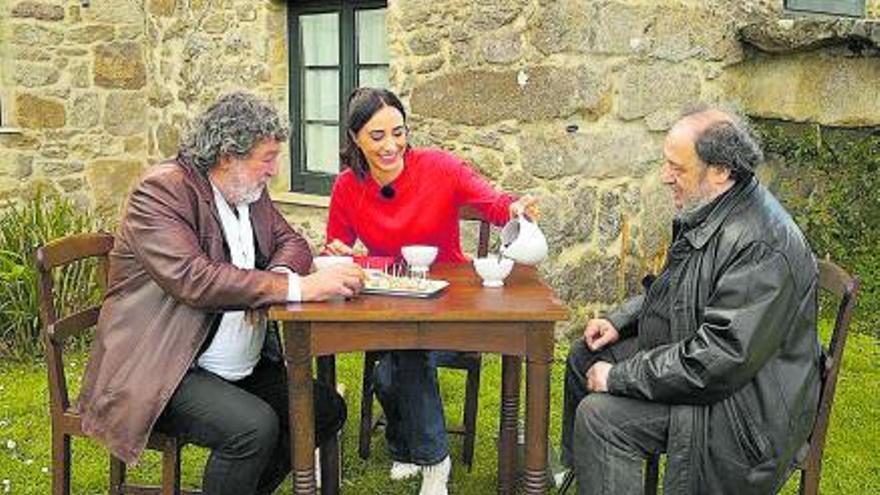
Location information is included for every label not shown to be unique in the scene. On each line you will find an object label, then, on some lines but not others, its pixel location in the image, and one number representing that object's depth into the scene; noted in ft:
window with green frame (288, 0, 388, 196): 19.92
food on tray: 8.87
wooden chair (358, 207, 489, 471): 11.62
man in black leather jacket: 7.80
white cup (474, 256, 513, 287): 9.21
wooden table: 8.12
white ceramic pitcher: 9.09
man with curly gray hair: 8.38
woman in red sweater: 10.48
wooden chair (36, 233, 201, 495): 8.80
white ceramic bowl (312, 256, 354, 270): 8.98
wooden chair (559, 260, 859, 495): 8.45
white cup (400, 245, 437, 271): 9.53
